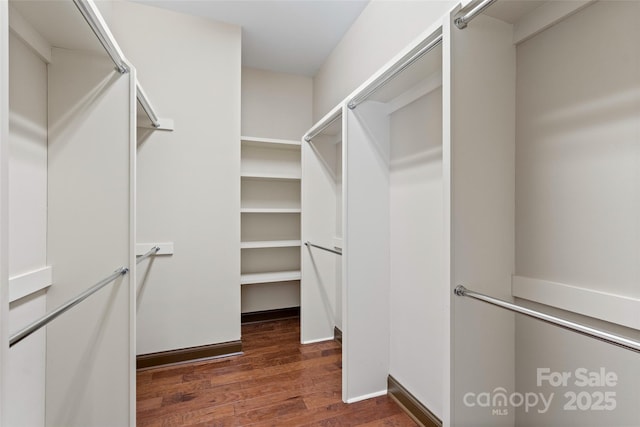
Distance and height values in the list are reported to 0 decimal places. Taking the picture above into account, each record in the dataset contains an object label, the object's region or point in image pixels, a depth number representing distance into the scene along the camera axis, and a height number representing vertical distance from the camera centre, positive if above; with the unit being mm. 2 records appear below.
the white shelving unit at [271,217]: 2844 -12
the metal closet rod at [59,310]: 722 -303
